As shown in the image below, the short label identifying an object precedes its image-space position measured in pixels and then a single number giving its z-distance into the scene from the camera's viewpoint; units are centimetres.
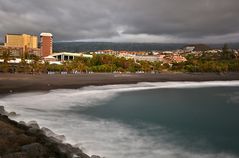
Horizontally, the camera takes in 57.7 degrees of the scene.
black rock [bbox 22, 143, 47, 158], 811
